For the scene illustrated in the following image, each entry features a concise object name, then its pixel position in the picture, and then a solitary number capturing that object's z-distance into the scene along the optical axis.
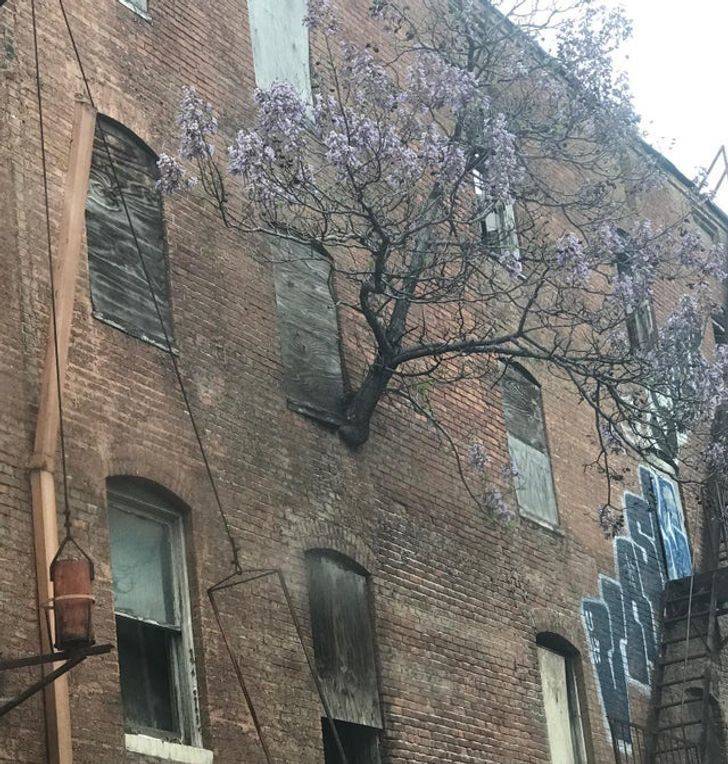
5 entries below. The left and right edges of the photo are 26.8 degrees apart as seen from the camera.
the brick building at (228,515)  11.18
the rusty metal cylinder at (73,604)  8.76
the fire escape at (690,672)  17.81
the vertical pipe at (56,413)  9.96
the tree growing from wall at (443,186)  13.17
